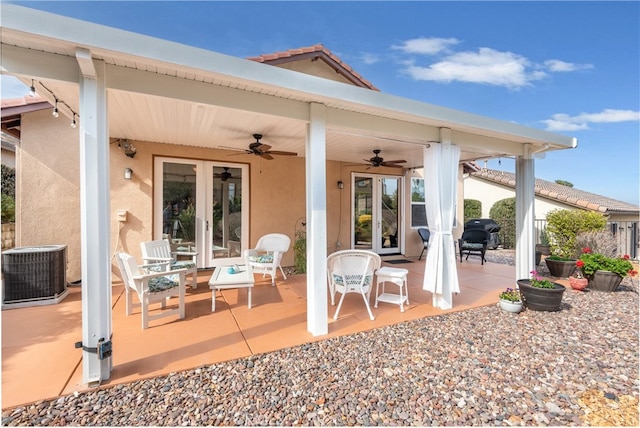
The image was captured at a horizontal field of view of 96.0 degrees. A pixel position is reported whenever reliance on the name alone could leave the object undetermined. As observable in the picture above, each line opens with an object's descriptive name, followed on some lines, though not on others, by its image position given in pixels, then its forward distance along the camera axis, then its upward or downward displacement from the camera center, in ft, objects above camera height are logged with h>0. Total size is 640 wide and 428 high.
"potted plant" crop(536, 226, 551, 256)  29.73 -3.51
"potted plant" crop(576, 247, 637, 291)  18.42 -3.75
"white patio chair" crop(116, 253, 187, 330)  12.15 -3.34
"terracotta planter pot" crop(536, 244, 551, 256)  29.68 -3.82
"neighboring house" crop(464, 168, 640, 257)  35.01 +2.07
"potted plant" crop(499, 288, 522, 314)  14.43 -4.52
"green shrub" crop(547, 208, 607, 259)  25.09 -1.30
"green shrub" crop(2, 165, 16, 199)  27.68 +2.98
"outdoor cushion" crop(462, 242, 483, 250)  28.26 -3.32
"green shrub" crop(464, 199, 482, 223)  51.34 +0.57
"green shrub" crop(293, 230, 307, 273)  22.80 -3.37
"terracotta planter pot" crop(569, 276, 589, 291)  18.42 -4.59
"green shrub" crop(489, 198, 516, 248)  43.32 -0.80
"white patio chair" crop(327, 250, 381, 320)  13.39 -2.68
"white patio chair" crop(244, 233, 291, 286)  18.78 -2.95
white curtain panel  14.78 -0.36
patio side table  14.52 -3.38
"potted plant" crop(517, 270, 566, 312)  14.30 -4.17
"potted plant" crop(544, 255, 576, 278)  21.62 -4.10
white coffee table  13.83 -3.36
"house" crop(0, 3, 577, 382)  8.18 +3.67
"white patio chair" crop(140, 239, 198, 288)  15.81 -2.63
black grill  35.90 -1.72
